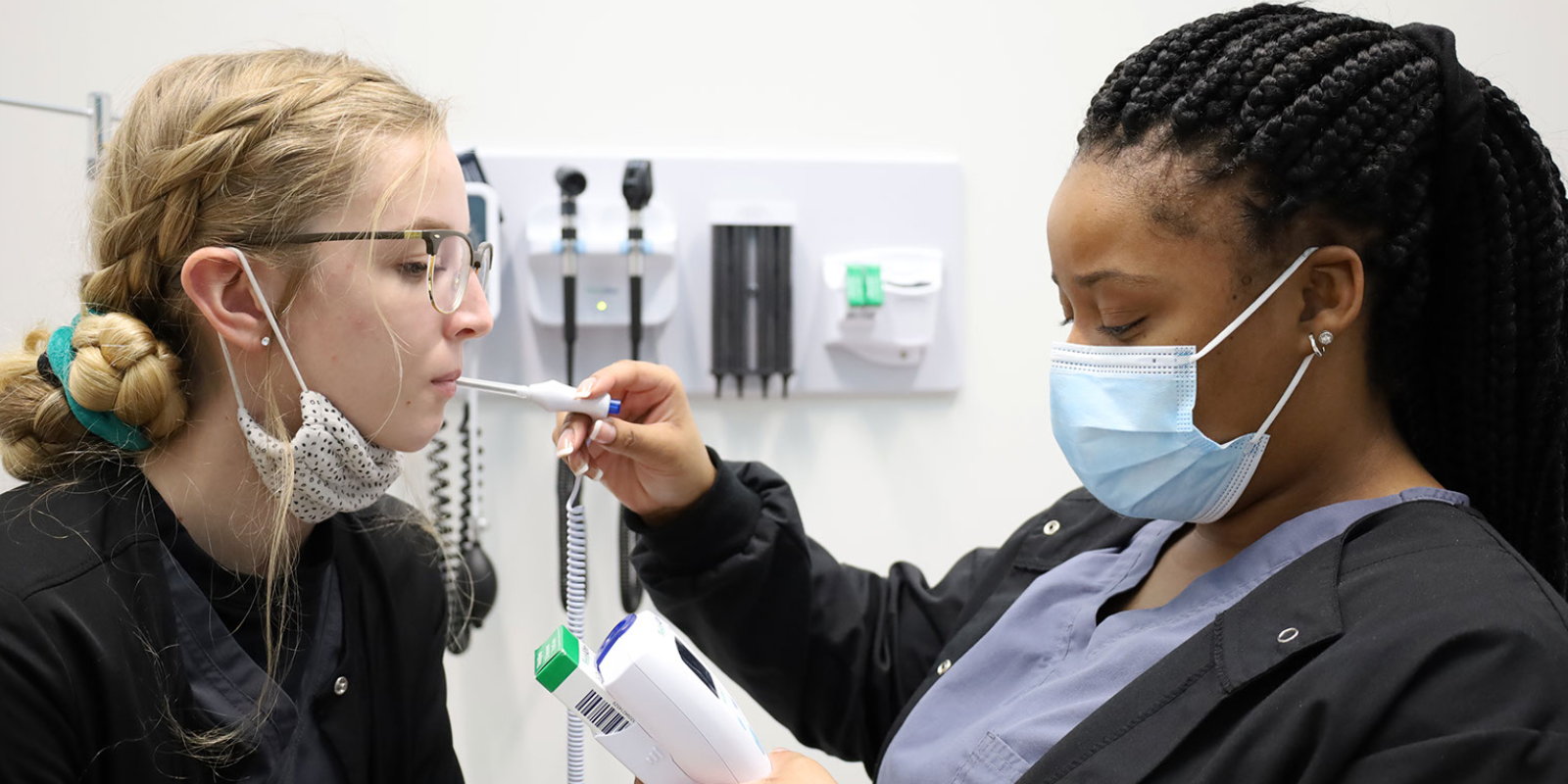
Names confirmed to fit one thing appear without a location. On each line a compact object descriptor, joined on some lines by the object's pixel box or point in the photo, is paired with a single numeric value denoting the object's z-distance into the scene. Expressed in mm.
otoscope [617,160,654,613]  1638
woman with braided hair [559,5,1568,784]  766
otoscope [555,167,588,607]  1648
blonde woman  917
